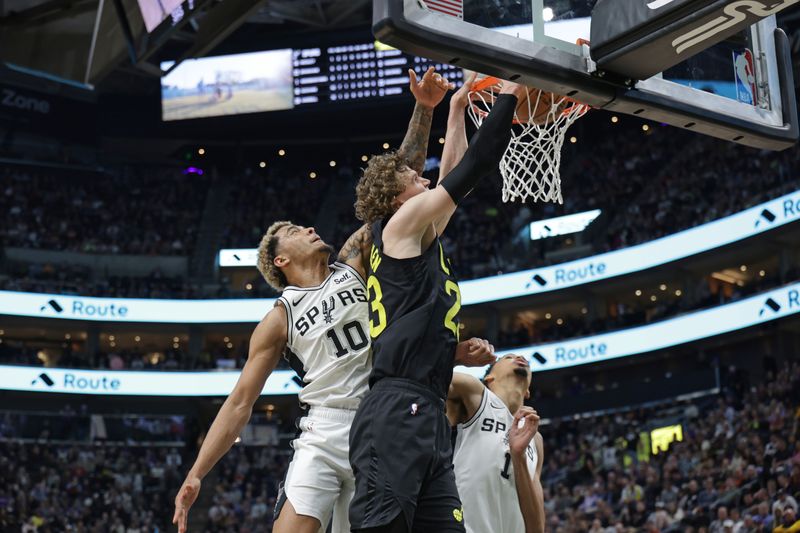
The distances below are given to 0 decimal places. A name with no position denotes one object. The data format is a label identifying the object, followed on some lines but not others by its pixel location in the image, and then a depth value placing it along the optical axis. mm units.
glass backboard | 4020
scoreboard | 29906
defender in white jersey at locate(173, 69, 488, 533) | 4316
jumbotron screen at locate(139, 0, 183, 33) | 11094
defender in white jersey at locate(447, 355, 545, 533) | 5168
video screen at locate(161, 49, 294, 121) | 31312
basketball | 5210
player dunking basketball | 3770
